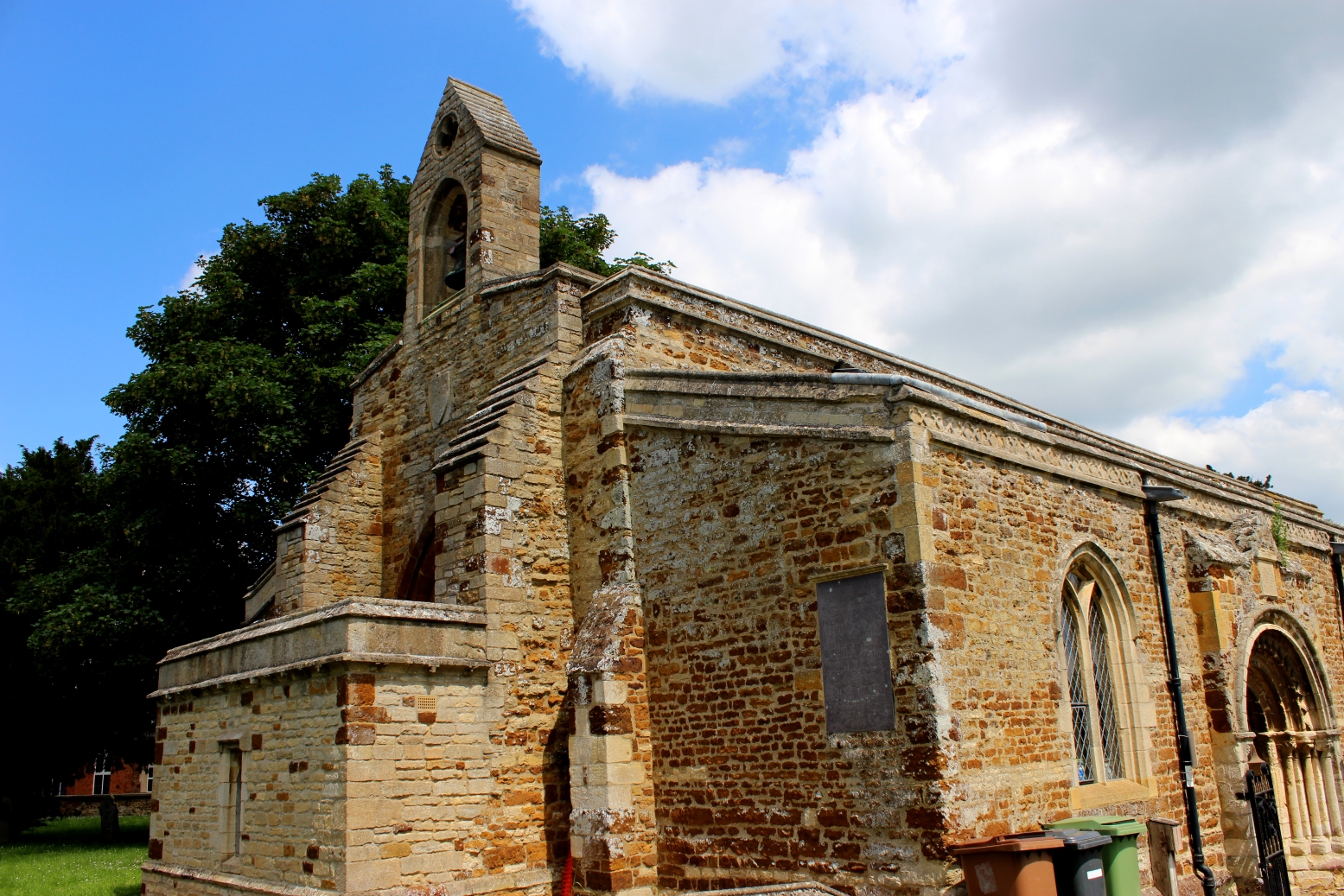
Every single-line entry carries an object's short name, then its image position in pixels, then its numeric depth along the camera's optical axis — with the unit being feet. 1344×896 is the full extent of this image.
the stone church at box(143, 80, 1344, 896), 29.84
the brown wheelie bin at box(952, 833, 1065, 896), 26.07
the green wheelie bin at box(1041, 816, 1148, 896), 29.27
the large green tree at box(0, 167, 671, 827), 67.97
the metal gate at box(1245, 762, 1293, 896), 39.58
